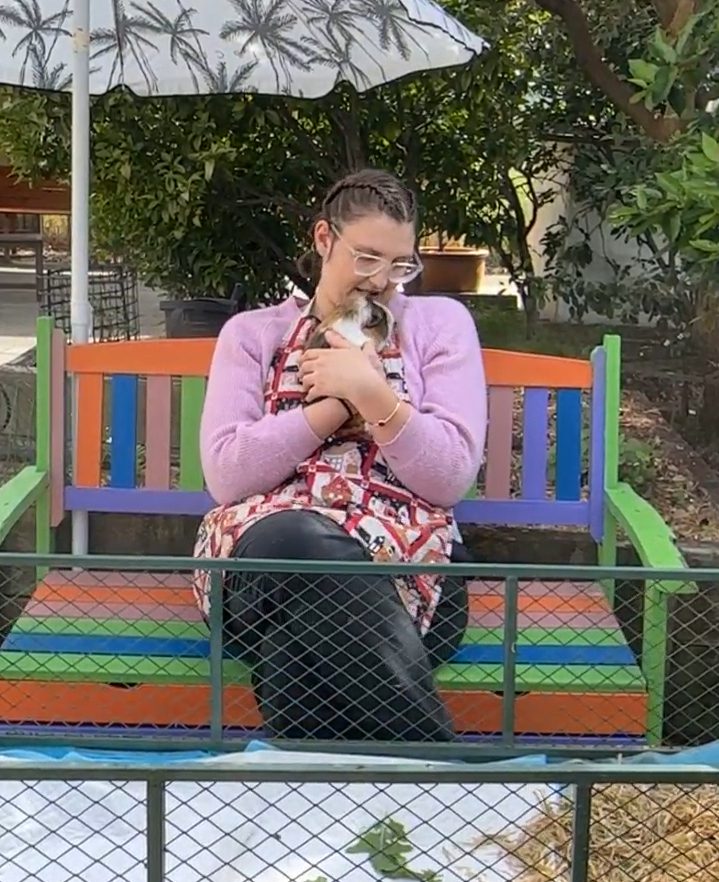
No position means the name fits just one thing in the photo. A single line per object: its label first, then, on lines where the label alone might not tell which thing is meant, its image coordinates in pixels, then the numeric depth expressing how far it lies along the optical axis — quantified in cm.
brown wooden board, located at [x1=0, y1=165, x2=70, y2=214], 986
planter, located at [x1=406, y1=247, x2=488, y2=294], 1022
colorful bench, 231
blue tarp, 180
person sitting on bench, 214
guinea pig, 254
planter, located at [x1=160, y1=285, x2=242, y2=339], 497
